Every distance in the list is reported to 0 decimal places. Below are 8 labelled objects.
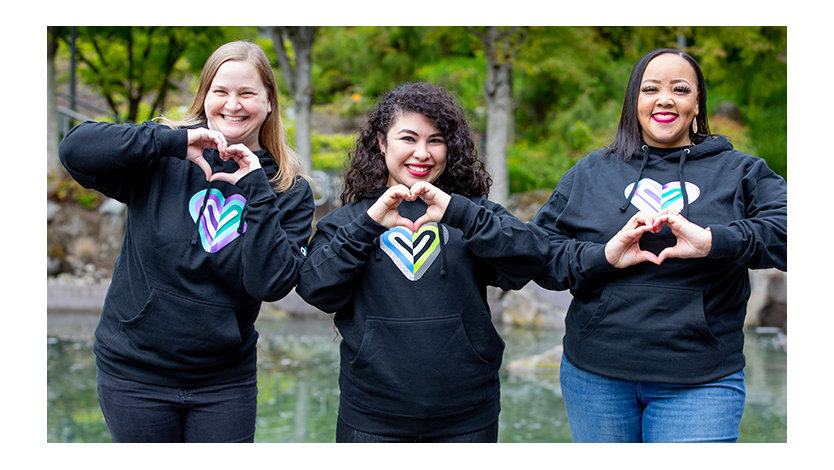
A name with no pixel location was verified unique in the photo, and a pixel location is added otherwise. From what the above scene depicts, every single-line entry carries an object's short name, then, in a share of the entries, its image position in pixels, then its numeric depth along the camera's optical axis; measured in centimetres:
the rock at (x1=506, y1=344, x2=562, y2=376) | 678
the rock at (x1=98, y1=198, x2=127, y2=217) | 1103
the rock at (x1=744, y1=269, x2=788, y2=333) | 845
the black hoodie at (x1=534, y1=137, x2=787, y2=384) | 234
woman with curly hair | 238
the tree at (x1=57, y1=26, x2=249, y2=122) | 1428
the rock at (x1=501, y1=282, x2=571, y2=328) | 877
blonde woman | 241
